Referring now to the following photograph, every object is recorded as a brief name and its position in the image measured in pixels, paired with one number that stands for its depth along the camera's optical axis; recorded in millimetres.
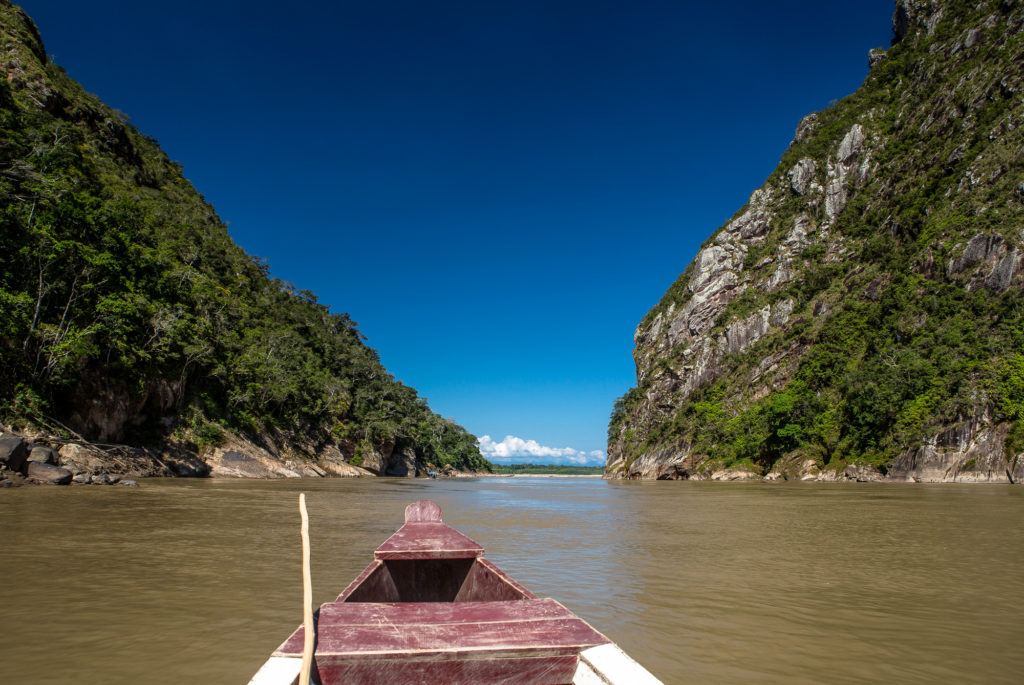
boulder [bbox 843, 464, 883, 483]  42950
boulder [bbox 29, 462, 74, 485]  20000
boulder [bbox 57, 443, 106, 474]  23930
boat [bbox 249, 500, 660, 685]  2625
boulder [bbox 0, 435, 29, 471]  18891
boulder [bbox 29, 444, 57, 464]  21047
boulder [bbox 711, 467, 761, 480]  56719
